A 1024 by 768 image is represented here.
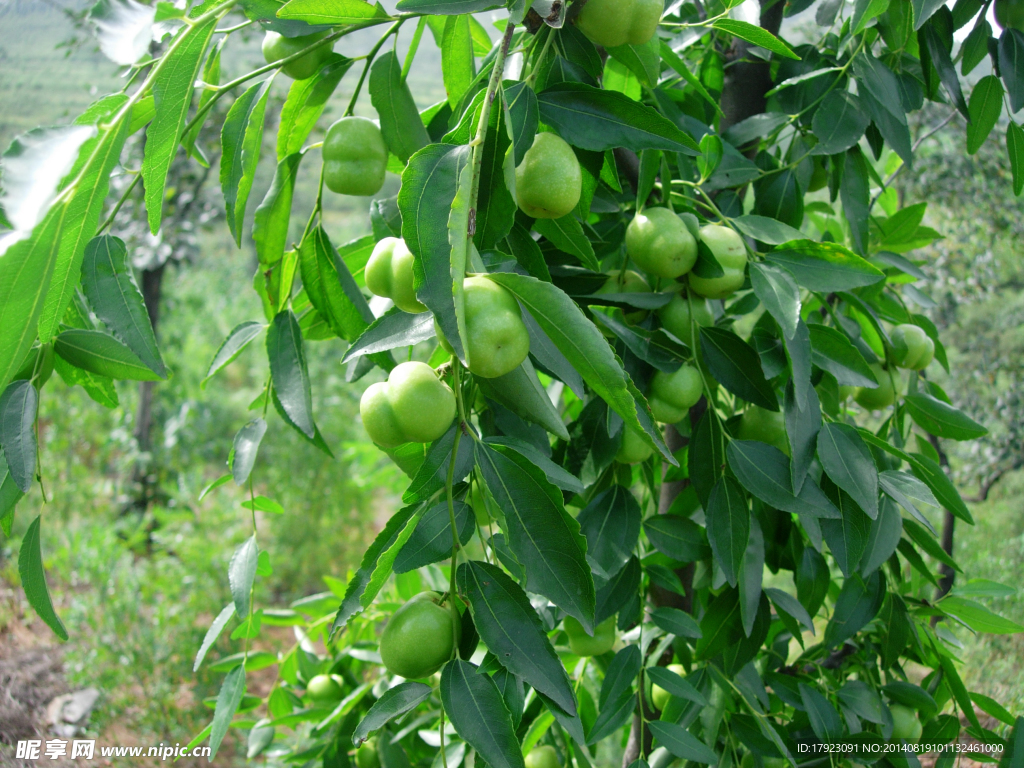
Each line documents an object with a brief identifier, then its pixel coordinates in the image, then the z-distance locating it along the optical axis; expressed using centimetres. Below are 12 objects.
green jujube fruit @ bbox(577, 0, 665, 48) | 45
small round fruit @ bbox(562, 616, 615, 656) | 67
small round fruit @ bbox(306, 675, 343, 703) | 98
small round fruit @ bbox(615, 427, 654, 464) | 61
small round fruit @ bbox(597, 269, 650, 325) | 63
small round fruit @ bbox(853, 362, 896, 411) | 77
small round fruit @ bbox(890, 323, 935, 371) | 77
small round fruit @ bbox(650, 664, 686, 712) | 82
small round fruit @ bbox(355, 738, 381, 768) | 91
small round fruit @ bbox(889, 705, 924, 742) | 80
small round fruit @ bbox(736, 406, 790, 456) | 65
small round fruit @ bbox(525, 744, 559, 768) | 74
